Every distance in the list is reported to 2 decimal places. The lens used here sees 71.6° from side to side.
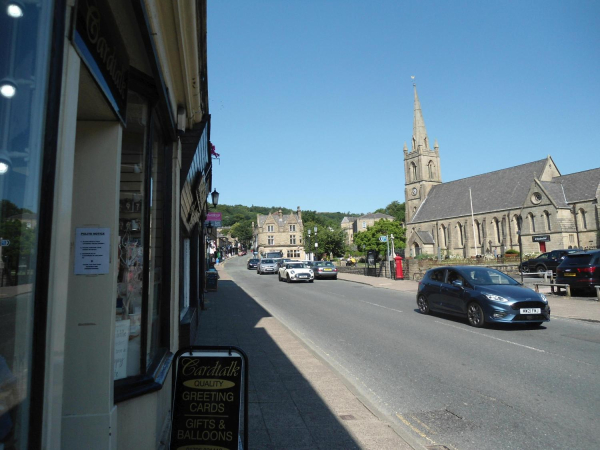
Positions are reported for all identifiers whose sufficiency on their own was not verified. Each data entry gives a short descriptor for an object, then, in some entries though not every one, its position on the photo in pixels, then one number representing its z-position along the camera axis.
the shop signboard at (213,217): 18.09
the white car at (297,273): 28.61
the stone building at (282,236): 92.88
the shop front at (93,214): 1.57
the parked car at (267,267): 40.81
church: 54.97
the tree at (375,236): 57.09
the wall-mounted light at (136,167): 3.78
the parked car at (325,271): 32.78
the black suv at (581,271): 15.55
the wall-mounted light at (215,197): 18.19
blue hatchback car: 9.70
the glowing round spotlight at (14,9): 1.49
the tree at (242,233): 144.75
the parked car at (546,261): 26.83
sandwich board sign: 2.92
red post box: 28.71
